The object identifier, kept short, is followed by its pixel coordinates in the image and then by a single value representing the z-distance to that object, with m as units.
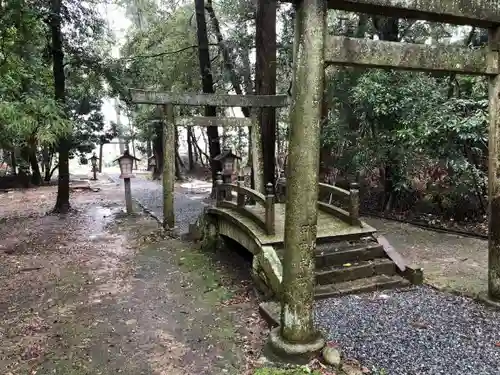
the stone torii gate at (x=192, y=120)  9.44
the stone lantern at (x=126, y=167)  13.08
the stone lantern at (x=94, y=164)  24.77
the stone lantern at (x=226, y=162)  11.00
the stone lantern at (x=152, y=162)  26.02
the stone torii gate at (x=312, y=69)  3.62
